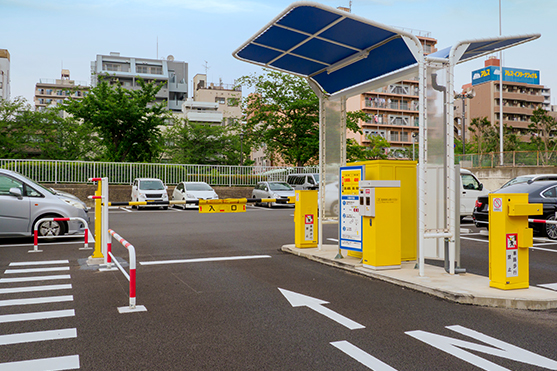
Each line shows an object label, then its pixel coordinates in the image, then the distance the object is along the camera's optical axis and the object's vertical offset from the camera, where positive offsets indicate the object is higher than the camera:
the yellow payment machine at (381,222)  7.53 -0.60
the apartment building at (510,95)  82.81 +15.68
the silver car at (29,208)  11.04 -0.54
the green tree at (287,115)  37.66 +5.65
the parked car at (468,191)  17.22 -0.26
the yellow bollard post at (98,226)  8.47 -0.74
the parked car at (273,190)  26.80 -0.30
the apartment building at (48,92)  106.62 +21.27
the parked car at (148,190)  25.48 -0.25
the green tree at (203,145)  50.16 +4.27
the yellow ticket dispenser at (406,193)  8.01 -0.15
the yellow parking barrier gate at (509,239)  6.06 -0.71
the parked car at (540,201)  12.16 -0.47
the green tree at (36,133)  35.50 +4.12
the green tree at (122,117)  31.22 +4.53
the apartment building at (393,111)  79.62 +12.66
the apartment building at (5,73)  77.87 +19.37
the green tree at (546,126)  58.09 +7.19
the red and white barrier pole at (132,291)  5.44 -1.23
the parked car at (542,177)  14.22 +0.20
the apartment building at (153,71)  89.62 +22.33
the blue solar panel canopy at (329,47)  7.13 +2.45
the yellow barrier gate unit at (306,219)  10.09 -0.74
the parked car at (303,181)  27.00 +0.24
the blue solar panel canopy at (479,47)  7.21 +2.24
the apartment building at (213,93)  95.79 +19.10
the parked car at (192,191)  26.19 -0.33
